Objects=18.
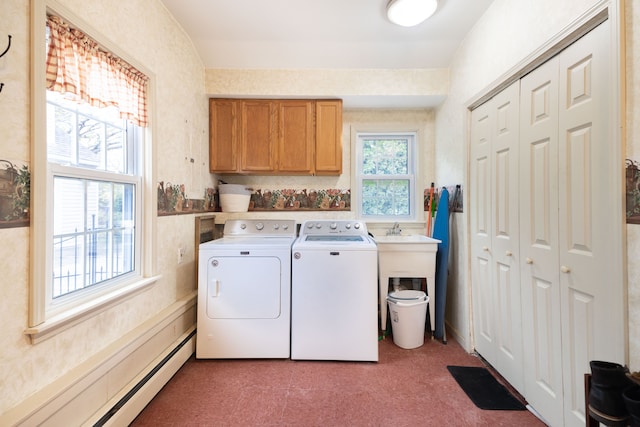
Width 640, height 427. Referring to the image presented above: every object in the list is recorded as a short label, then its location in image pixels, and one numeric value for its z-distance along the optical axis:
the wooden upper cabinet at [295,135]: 2.84
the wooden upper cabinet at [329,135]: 2.84
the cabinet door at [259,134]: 2.84
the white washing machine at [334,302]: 2.18
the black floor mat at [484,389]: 1.71
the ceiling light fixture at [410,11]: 1.95
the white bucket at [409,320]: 2.41
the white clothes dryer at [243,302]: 2.21
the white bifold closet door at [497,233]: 1.79
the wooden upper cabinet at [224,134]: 2.85
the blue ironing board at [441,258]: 2.57
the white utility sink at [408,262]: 2.55
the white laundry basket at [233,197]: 2.89
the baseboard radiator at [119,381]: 1.13
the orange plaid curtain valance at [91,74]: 1.23
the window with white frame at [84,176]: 1.15
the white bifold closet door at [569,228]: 1.18
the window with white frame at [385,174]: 3.22
